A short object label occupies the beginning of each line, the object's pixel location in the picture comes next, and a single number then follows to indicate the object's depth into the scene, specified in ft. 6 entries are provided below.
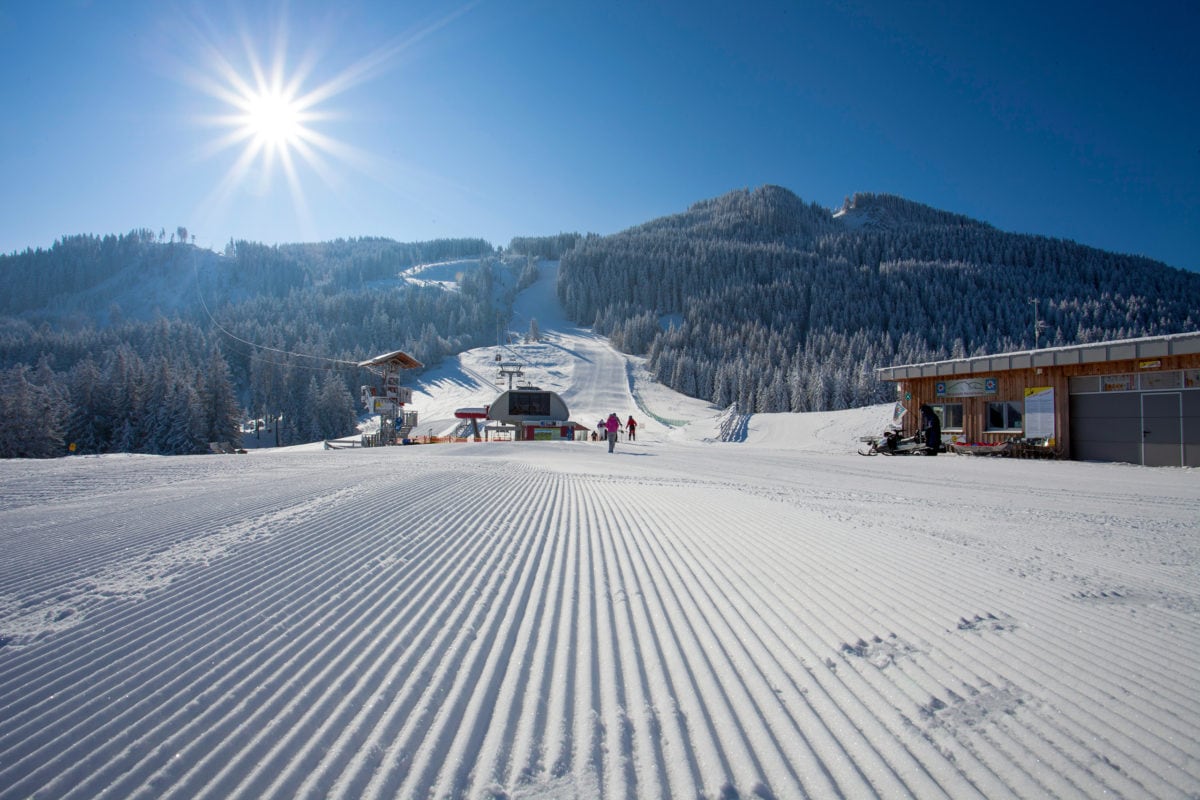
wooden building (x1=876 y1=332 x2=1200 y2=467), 51.24
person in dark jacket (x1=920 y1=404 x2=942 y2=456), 67.26
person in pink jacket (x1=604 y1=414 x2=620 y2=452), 69.15
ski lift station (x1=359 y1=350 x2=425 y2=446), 124.77
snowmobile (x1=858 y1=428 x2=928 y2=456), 68.33
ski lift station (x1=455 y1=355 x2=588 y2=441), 129.80
